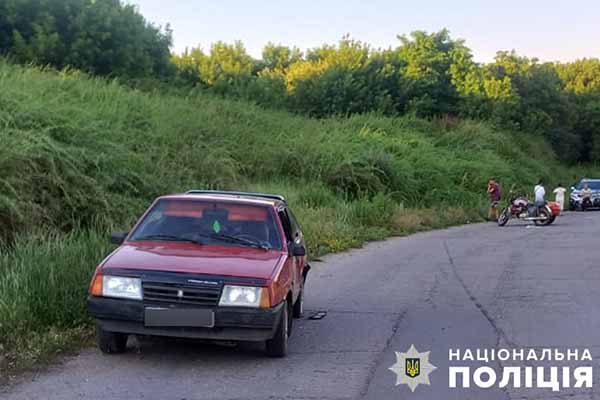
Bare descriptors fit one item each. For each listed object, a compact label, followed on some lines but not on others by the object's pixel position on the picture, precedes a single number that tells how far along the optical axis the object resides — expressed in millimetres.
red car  6598
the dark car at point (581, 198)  38531
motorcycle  27031
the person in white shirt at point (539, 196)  27141
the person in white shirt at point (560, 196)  35347
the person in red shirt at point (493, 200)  29703
